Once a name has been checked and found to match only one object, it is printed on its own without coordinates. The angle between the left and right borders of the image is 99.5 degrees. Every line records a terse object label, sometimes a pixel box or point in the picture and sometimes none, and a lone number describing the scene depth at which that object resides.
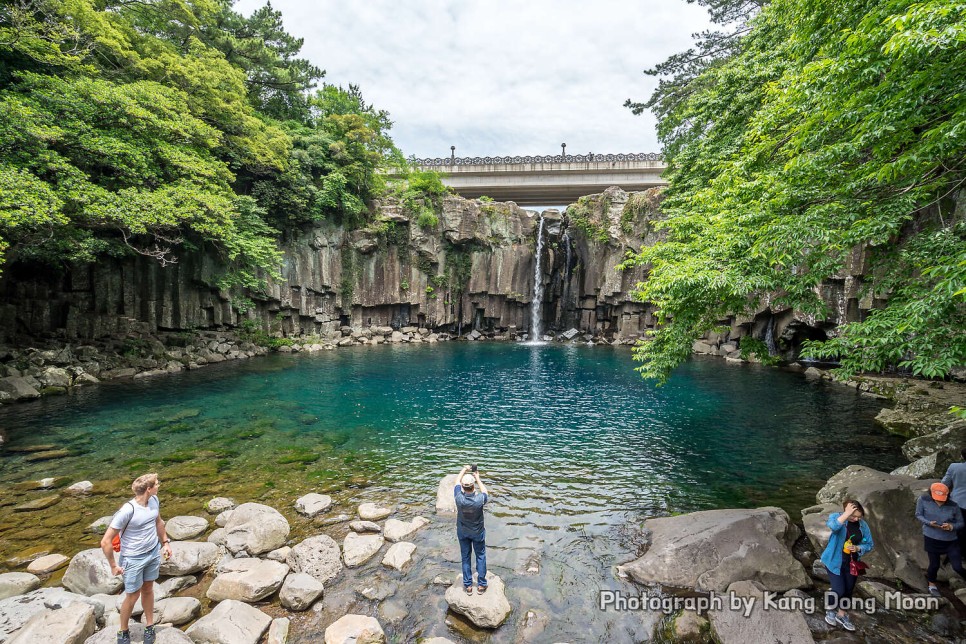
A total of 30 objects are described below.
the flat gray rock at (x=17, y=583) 6.00
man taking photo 6.06
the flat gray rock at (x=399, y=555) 7.08
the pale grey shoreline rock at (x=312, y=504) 8.91
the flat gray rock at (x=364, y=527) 8.16
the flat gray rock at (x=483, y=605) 5.73
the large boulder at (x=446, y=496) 9.03
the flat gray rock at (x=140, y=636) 4.87
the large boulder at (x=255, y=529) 7.38
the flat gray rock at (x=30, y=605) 5.09
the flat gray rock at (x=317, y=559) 6.83
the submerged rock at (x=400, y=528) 7.99
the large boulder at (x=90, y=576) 6.15
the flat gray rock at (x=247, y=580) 6.16
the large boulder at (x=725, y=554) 6.42
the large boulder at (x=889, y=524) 6.35
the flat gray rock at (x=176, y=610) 5.61
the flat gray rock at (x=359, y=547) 7.21
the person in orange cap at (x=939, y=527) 5.75
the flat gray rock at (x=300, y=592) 6.05
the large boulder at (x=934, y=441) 10.24
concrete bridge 48.31
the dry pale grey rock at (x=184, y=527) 7.78
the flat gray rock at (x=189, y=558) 6.64
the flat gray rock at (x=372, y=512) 8.72
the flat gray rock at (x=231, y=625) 5.18
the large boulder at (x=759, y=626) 5.27
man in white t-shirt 4.93
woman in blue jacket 5.41
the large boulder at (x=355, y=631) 5.36
